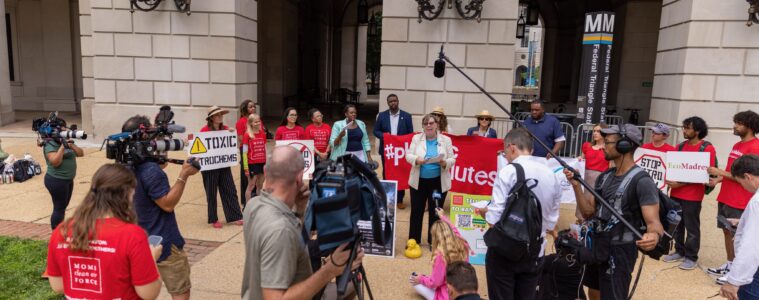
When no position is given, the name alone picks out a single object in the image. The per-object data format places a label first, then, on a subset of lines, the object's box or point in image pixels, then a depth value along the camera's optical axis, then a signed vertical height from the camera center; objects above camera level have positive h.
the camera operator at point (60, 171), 6.03 -1.22
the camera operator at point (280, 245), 2.44 -0.81
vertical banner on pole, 9.73 +0.58
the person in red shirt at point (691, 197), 6.26 -1.29
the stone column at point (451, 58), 12.40 +0.77
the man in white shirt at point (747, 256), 3.61 -1.15
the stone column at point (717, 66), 10.80 +0.71
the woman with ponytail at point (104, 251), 2.60 -0.93
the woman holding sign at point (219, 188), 7.46 -1.65
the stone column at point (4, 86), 17.26 -0.51
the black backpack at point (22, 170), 9.98 -1.99
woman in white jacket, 6.59 -1.09
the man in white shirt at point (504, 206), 3.98 -0.97
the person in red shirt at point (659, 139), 6.34 -0.58
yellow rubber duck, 6.42 -2.12
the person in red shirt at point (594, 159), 7.16 -0.95
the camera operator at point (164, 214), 3.85 -1.09
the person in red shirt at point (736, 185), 5.82 -1.02
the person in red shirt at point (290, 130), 8.08 -0.78
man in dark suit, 9.40 -0.70
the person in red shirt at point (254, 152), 7.61 -1.09
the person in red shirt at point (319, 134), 8.41 -0.87
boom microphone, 8.23 +0.35
